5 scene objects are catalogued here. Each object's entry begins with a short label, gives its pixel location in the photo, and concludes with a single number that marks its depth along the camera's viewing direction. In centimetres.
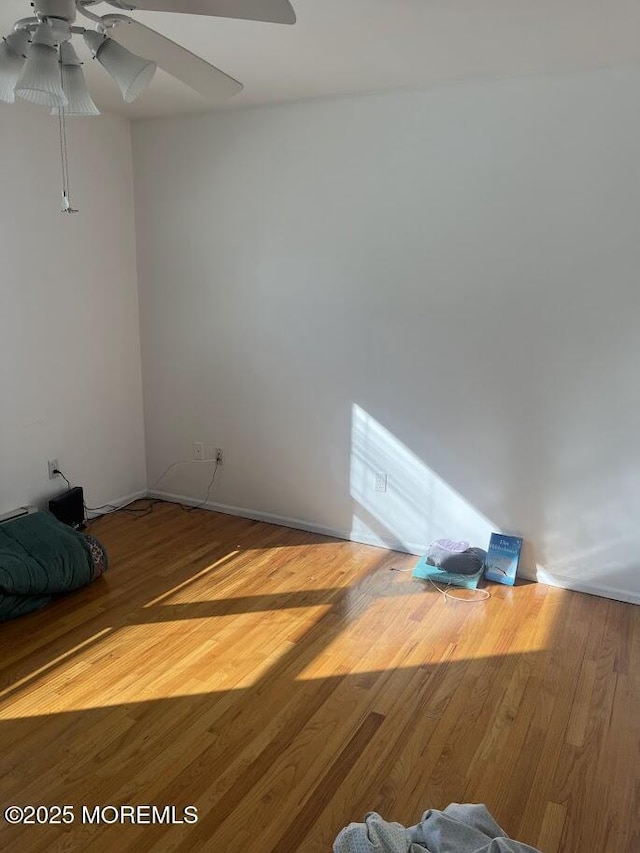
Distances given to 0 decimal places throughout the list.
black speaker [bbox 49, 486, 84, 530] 384
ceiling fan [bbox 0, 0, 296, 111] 170
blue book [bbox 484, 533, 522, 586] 341
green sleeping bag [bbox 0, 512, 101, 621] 296
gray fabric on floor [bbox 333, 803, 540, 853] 172
